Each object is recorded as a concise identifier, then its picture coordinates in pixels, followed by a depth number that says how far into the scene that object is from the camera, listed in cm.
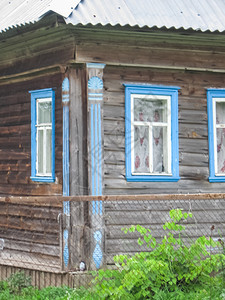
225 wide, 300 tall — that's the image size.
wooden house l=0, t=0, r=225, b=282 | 1451
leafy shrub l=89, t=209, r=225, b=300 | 1038
